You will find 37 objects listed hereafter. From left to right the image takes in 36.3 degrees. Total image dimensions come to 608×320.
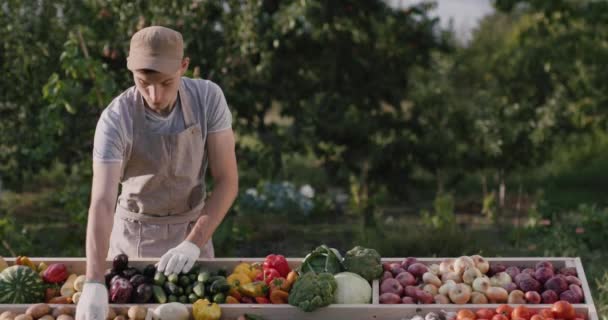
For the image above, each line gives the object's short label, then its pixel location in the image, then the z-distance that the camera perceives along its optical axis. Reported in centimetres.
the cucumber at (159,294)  314
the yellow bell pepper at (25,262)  346
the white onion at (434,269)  340
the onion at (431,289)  324
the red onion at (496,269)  344
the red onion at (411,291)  321
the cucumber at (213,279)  324
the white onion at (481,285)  322
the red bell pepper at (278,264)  338
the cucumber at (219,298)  316
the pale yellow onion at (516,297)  318
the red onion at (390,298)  318
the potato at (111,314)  305
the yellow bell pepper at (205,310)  304
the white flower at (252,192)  775
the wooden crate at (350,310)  308
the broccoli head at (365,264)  330
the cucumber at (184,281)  323
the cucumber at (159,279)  320
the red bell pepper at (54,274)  338
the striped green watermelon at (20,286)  323
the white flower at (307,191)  785
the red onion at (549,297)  318
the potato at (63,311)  309
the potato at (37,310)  307
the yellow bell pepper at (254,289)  323
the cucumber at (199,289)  316
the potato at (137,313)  303
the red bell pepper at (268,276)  330
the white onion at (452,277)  331
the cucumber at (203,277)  320
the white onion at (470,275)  328
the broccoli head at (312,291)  305
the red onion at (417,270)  339
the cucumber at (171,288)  318
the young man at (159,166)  311
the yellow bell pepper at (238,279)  328
